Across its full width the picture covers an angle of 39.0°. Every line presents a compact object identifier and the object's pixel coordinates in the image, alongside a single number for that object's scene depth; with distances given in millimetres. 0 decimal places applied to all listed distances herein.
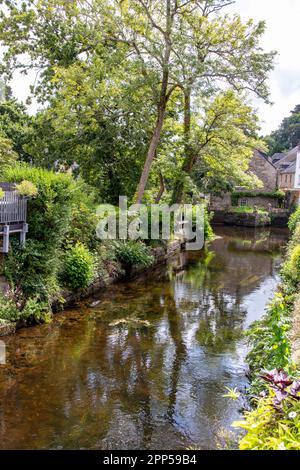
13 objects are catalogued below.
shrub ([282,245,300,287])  11239
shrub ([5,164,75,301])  9555
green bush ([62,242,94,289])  11172
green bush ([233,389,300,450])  3545
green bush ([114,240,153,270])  14930
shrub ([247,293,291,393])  5500
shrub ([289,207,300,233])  26048
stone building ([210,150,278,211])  43344
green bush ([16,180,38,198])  9398
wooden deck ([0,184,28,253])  9086
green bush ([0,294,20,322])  8797
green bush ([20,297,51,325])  9250
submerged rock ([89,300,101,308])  11556
